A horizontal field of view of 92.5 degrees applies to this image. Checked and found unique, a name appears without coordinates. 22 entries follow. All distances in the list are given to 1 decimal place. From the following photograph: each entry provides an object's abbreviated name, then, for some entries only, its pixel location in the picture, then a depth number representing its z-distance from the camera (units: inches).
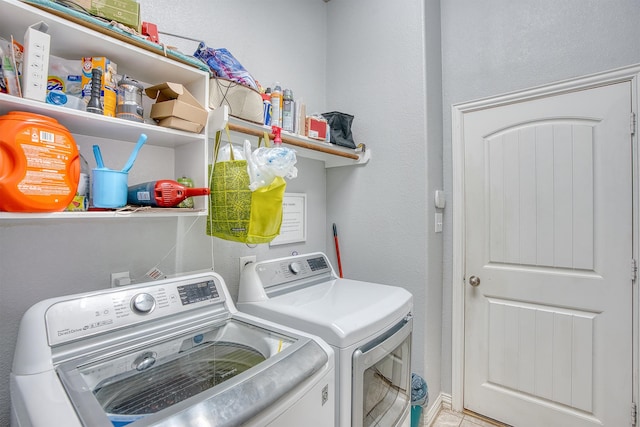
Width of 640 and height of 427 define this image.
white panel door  69.4
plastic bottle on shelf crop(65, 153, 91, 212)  39.5
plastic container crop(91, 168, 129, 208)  40.8
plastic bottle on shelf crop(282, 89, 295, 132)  69.8
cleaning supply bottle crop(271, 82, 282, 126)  66.8
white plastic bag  47.6
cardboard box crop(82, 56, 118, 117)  42.0
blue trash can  72.3
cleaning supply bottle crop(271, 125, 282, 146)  57.1
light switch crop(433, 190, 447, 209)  84.3
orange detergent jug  32.6
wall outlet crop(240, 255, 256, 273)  72.7
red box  76.2
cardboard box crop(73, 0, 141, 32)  40.8
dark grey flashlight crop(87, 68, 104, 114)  41.4
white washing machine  28.4
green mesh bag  48.7
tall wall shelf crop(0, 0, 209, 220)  36.5
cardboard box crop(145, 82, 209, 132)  46.9
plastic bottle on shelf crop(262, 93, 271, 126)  64.6
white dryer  45.5
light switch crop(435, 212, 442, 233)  85.9
